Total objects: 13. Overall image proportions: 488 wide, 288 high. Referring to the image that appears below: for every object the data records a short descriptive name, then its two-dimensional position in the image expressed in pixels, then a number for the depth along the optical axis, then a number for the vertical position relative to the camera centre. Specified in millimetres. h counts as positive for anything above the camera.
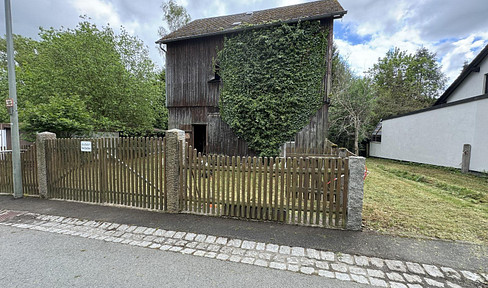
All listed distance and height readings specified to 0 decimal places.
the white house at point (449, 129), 10156 +450
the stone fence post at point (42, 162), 5613 -843
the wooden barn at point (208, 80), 10297 +3024
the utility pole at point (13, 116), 5426 +415
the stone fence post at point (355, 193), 3830 -1090
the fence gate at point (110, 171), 4824 -981
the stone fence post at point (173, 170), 4648 -840
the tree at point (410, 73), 28422 +9018
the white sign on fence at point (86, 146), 5223 -361
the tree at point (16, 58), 12836 +7629
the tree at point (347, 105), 17953 +2690
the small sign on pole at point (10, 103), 5520 +756
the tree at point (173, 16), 23156 +13239
